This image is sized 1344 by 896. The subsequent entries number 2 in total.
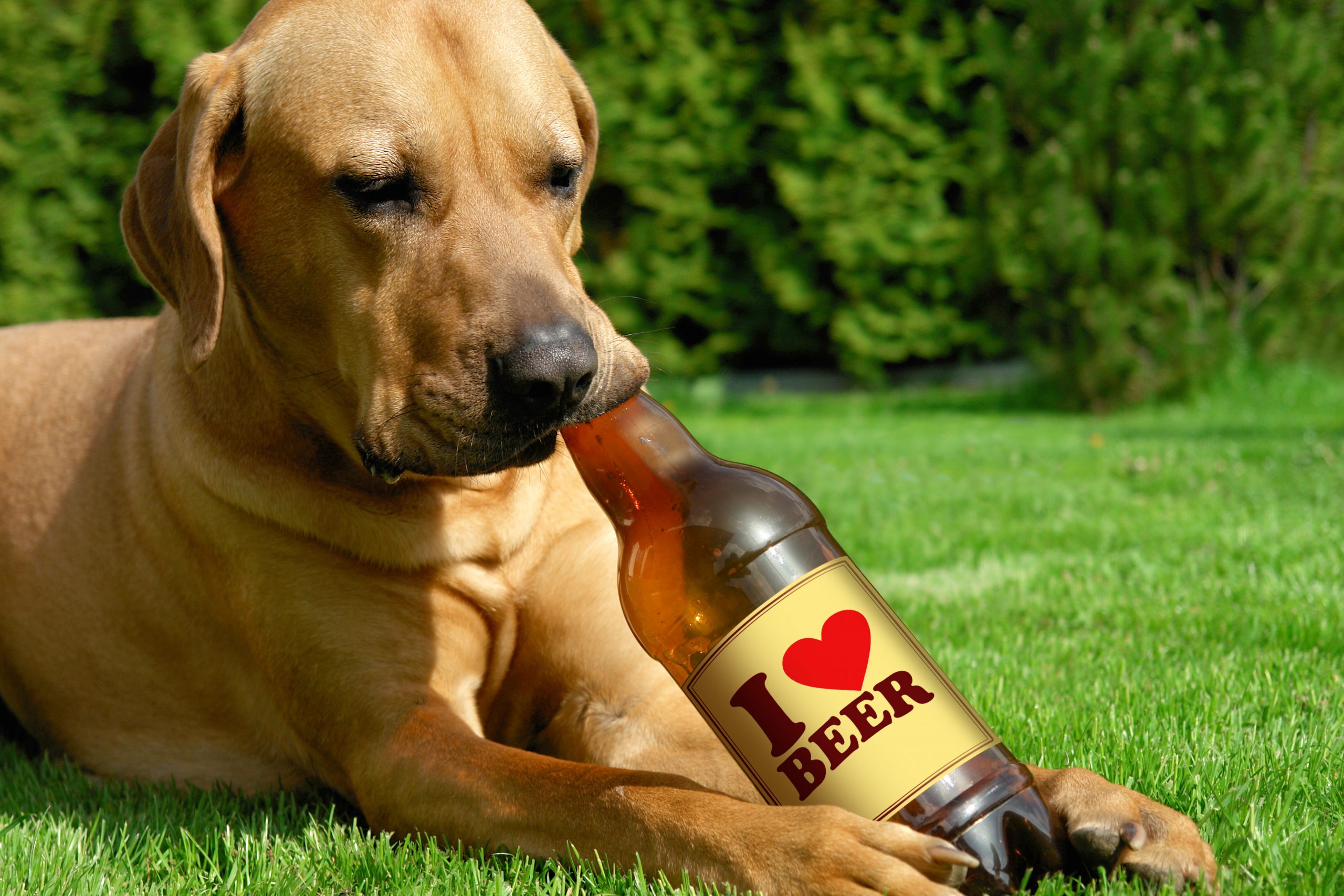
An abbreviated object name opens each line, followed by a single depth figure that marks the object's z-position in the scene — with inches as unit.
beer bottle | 38.2
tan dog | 41.4
